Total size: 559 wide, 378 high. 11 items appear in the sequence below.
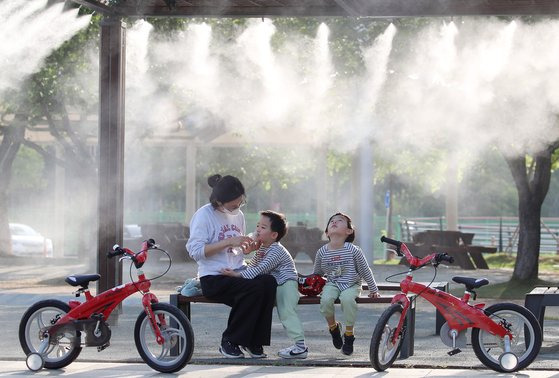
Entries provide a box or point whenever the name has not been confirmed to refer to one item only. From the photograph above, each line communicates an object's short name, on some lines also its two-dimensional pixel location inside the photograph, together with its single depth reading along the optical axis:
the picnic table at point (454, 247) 33.06
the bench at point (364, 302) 11.94
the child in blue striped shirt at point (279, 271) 11.91
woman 11.77
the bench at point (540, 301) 13.31
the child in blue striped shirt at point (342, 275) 11.88
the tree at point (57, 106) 27.30
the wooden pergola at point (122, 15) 15.03
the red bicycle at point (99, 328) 11.21
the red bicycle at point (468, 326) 11.18
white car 43.22
